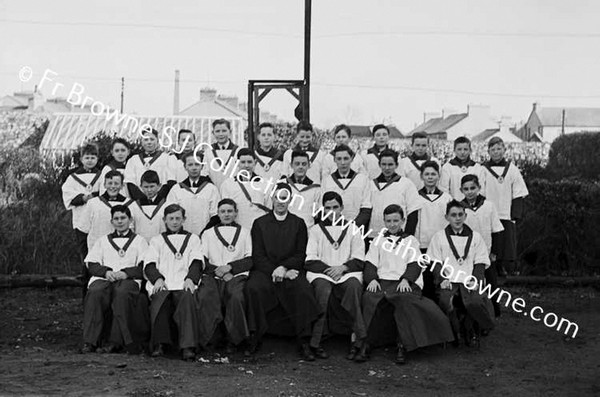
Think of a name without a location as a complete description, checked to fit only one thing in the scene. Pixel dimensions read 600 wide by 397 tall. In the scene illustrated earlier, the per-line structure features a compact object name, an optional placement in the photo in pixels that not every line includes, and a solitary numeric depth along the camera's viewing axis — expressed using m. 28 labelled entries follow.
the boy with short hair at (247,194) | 9.00
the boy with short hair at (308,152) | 9.38
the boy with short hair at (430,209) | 8.85
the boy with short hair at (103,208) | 8.58
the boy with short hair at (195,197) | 8.80
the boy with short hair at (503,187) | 9.43
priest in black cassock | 7.98
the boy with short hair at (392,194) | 8.89
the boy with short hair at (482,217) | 8.91
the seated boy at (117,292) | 7.80
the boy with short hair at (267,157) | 9.28
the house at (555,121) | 79.15
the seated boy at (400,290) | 7.89
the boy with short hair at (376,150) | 9.46
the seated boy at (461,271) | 8.24
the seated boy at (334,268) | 8.02
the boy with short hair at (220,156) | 9.25
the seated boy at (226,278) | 7.85
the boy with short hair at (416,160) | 9.42
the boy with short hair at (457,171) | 9.32
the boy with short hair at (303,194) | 8.75
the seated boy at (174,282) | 7.75
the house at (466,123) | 66.44
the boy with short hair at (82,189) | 8.90
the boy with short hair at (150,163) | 9.16
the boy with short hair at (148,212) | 8.57
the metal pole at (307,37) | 14.67
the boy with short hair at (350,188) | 8.84
